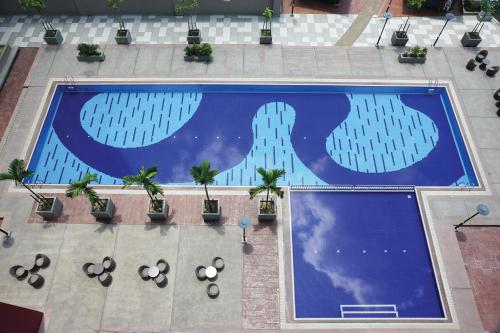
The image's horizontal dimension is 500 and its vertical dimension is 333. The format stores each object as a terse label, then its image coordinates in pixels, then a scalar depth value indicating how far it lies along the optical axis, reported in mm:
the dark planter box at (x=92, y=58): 30203
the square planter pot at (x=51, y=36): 30953
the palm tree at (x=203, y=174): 20391
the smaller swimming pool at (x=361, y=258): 20953
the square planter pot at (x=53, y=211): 22688
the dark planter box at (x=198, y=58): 30141
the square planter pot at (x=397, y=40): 30688
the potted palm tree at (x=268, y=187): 20219
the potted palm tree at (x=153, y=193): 20578
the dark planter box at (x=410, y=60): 30016
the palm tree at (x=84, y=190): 21053
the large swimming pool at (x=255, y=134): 25672
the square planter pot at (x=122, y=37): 30969
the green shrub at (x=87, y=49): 29797
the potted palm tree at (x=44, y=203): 21266
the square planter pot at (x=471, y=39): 30875
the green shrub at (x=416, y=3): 31303
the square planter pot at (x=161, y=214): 22531
